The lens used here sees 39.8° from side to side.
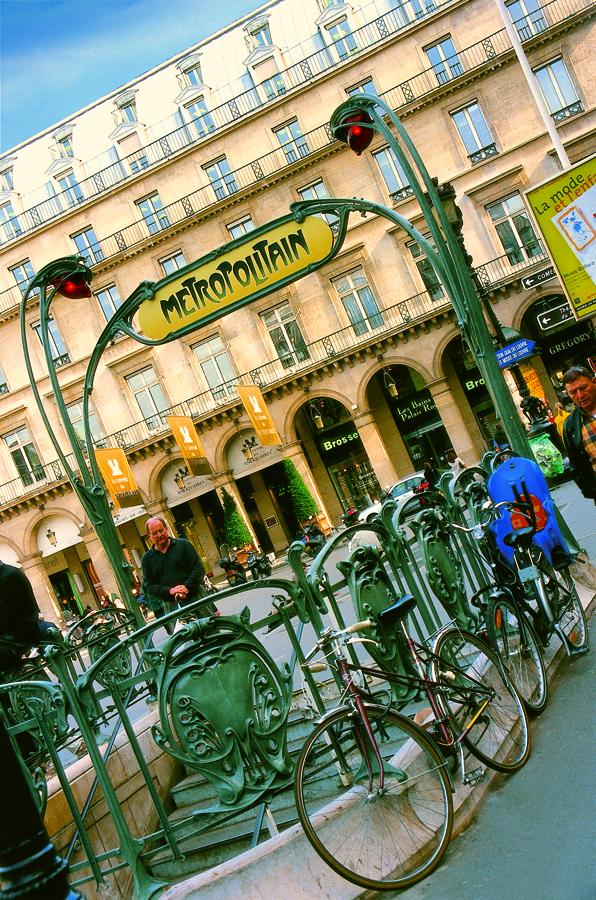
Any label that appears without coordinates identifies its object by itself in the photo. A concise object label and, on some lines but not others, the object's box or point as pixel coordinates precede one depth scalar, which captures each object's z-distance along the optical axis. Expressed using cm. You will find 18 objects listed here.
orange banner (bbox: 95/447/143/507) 2597
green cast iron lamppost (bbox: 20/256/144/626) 848
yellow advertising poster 1079
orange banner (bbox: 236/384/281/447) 2944
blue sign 1488
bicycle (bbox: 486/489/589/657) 532
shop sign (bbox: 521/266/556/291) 1510
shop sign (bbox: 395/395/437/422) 3397
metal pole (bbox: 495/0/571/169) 2235
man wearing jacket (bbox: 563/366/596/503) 581
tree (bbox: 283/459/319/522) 3209
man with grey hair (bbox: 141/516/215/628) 780
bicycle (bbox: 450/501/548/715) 489
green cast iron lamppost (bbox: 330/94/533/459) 746
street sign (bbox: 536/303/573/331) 2962
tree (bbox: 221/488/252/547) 3278
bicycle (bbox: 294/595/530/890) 357
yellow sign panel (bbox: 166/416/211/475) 2989
